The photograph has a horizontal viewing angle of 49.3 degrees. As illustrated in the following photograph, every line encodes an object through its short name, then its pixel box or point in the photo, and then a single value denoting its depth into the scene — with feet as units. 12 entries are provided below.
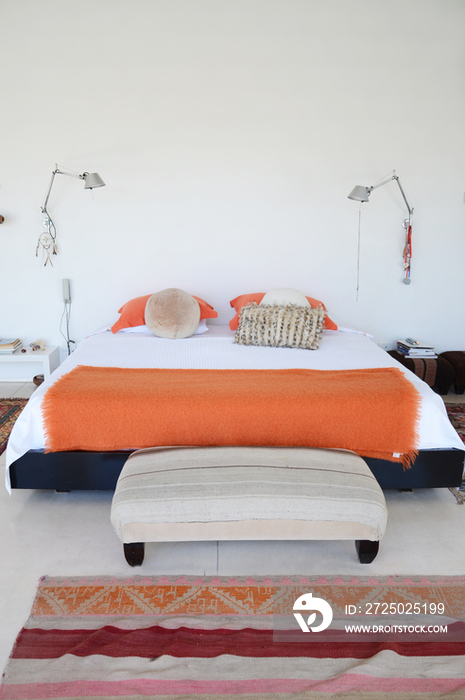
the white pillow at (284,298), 11.21
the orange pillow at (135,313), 11.29
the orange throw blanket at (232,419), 6.99
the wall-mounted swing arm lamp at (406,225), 12.11
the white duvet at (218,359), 7.07
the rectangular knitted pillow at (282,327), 10.00
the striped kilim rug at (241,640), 4.38
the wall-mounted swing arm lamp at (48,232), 12.20
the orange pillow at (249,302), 11.26
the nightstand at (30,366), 12.01
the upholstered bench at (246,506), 5.56
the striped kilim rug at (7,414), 9.64
